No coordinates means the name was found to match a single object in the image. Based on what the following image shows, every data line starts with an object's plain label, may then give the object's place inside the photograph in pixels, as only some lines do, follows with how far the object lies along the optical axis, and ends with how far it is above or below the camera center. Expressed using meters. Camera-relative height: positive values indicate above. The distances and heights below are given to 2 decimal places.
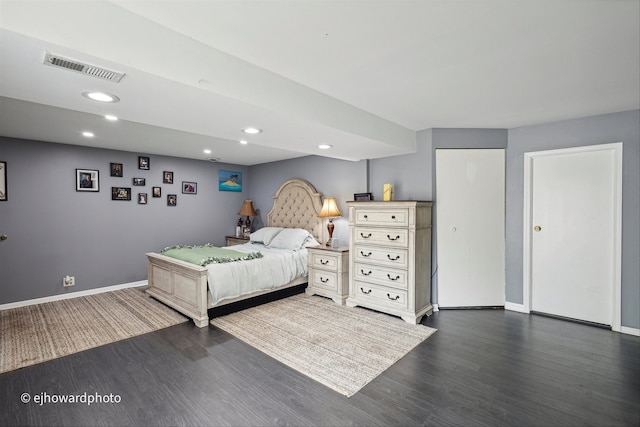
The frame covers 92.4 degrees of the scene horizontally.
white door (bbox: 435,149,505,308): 3.85 -0.26
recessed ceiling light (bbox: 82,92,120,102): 1.91 +0.71
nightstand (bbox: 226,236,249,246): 5.86 -0.65
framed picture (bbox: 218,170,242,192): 6.25 +0.55
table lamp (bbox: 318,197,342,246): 4.62 -0.07
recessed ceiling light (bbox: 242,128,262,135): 2.81 +0.71
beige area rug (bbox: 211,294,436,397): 2.46 -1.30
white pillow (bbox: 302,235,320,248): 4.86 -0.56
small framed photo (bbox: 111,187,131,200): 4.87 +0.23
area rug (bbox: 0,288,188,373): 2.79 -1.30
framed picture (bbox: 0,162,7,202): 3.97 +0.34
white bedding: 3.54 -0.85
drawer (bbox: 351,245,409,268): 3.50 -0.59
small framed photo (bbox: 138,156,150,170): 5.15 +0.76
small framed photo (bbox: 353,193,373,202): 4.36 +0.15
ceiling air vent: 1.51 +0.73
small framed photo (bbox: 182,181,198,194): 5.70 +0.37
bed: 3.48 -0.82
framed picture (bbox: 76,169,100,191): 4.55 +0.42
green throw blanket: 3.69 -0.62
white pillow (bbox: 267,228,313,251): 4.81 -0.52
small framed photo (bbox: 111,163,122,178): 4.86 +0.61
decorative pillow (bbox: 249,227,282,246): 5.24 -0.50
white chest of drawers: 3.46 -0.61
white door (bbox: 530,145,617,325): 3.29 -0.32
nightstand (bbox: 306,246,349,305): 4.09 -0.91
